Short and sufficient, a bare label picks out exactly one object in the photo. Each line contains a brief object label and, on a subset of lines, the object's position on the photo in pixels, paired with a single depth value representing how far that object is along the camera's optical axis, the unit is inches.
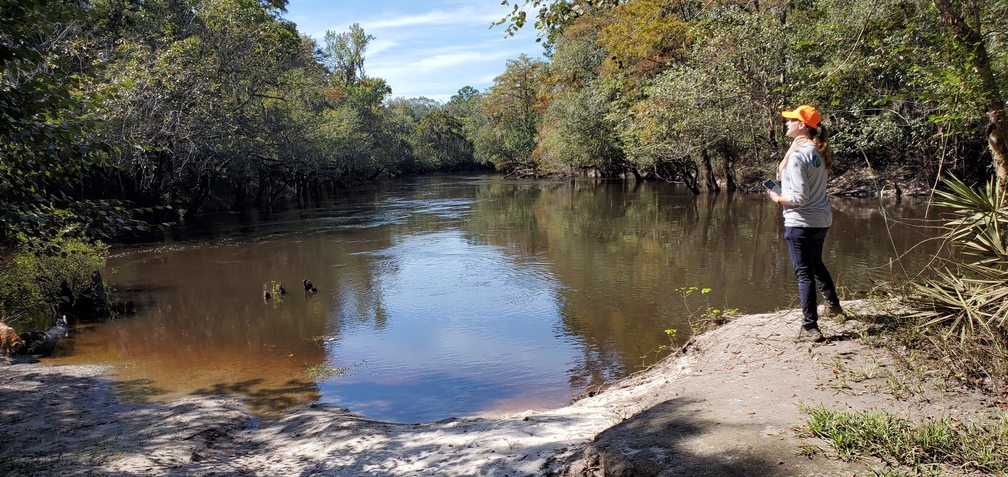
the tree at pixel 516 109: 2198.6
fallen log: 342.3
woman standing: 189.8
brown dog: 331.6
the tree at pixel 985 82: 195.9
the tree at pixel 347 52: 2669.8
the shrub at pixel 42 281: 394.0
